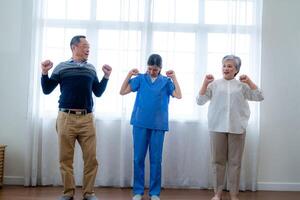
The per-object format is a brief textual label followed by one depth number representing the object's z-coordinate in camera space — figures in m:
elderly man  2.83
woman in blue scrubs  3.04
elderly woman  3.03
